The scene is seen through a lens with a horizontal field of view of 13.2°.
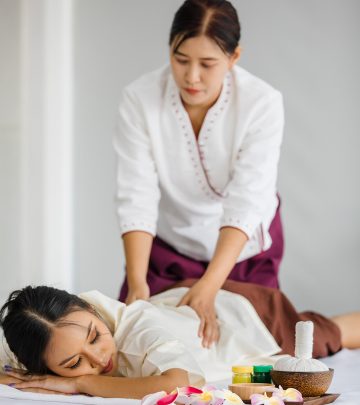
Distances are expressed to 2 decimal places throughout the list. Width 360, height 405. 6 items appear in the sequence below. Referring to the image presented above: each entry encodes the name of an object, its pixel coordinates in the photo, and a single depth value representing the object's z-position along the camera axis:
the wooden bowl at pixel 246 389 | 2.58
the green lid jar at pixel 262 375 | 2.69
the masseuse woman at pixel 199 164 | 3.25
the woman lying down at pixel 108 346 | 2.75
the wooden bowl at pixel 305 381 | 2.62
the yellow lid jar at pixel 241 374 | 2.68
